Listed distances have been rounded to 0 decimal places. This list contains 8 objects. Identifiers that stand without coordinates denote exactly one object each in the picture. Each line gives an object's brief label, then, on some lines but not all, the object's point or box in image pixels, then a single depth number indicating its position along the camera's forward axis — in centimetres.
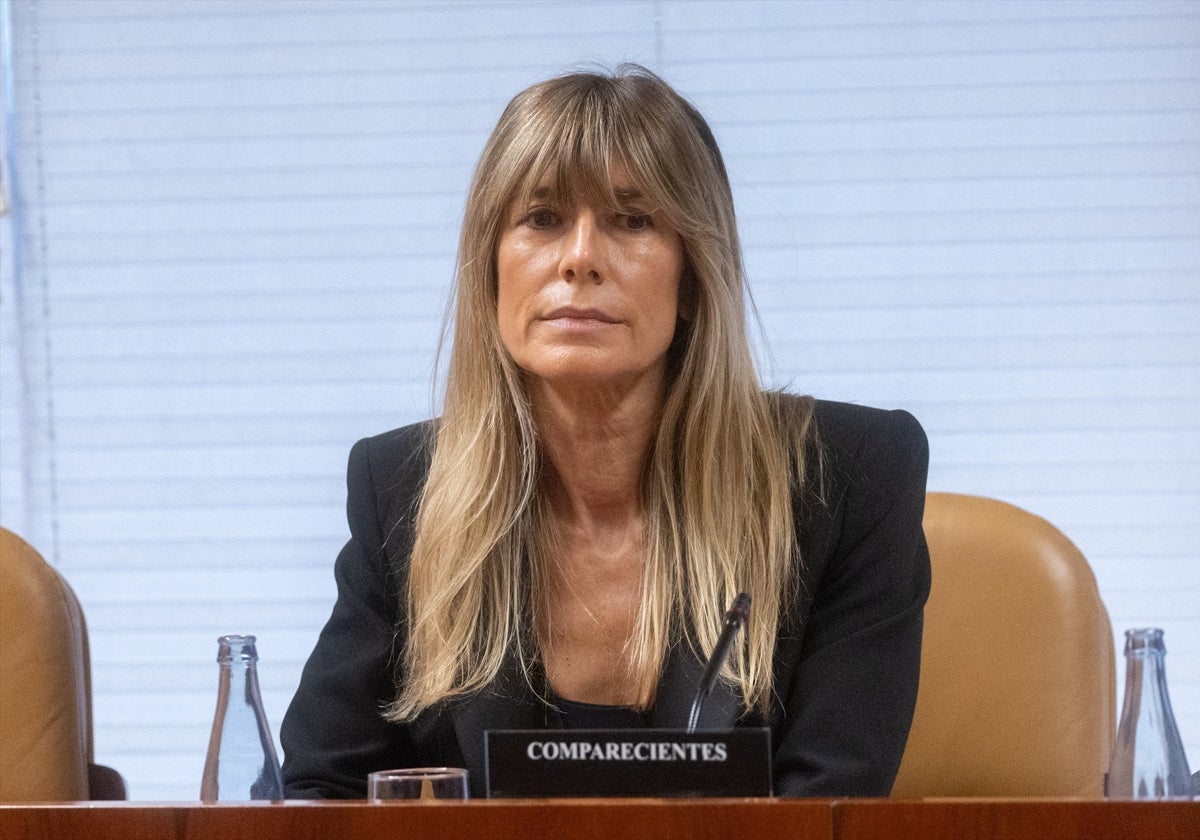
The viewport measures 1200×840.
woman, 487
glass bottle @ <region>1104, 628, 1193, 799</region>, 469
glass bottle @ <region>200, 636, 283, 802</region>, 473
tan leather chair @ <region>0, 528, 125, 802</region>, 496
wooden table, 404
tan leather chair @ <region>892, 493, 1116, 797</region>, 496
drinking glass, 445
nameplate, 444
